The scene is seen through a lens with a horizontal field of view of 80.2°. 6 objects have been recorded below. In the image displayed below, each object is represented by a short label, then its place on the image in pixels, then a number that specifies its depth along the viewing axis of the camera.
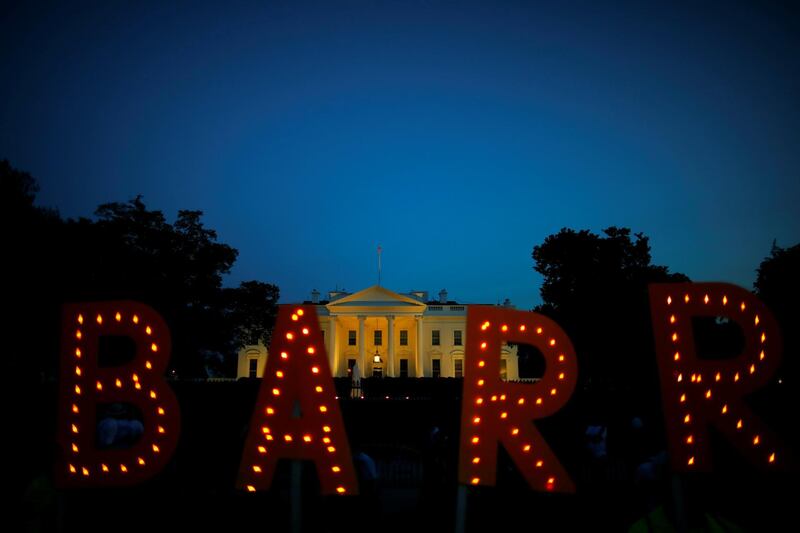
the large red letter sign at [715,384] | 4.38
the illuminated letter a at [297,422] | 4.58
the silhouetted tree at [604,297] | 30.75
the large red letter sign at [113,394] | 4.82
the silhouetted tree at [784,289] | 25.95
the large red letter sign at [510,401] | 4.52
